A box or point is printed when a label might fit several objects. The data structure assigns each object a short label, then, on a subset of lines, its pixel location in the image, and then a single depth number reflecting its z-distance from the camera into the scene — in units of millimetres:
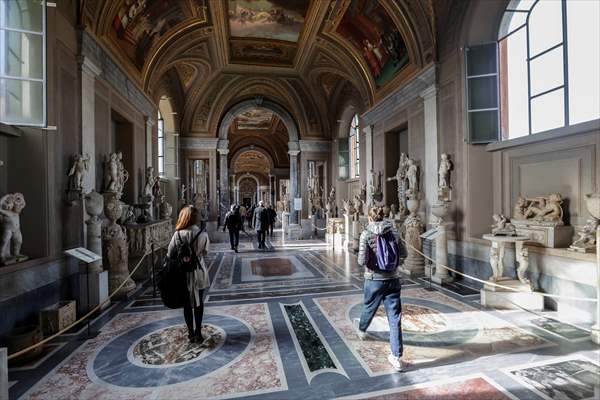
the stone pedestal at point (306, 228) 16344
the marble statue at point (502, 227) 5512
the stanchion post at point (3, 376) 2336
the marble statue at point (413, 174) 8827
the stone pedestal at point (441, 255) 6828
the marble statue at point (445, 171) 7410
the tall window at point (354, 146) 15484
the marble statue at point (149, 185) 8891
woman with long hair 3693
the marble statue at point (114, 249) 6066
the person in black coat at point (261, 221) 11528
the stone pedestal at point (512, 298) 5109
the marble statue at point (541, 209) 5336
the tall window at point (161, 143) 13949
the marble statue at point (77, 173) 5359
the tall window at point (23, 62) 4637
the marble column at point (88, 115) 5930
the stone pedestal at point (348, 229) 12252
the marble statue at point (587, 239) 4621
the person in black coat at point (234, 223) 11086
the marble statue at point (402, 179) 9524
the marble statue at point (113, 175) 6660
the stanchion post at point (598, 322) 3838
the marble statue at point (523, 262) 5309
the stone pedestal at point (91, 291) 5160
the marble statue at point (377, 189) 11484
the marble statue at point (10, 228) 4121
